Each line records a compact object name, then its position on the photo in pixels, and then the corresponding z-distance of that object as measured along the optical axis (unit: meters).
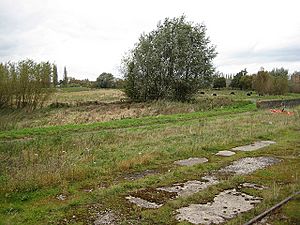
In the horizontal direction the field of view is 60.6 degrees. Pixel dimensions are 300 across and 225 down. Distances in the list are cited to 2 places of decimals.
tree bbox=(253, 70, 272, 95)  50.47
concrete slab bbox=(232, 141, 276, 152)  11.22
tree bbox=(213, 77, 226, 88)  63.50
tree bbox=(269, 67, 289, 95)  52.09
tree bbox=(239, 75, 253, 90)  61.40
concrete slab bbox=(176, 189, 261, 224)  5.41
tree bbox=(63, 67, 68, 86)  74.62
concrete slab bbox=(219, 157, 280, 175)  8.55
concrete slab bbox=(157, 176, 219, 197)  6.75
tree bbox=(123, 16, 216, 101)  29.10
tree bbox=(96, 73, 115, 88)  63.11
